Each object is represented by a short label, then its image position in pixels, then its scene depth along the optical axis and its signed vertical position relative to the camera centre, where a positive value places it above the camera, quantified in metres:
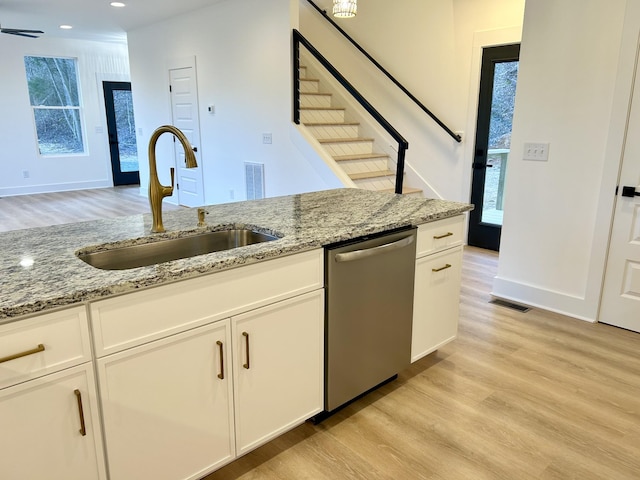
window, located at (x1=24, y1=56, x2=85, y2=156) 8.02 +0.46
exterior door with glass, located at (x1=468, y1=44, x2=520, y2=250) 4.49 -0.09
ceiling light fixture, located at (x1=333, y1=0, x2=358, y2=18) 3.58 +0.94
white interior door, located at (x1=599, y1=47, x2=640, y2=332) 2.91 -0.74
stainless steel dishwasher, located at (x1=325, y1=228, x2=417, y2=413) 1.93 -0.79
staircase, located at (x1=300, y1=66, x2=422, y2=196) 4.98 -0.12
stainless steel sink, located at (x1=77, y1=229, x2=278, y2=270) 1.74 -0.47
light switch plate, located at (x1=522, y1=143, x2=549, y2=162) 3.28 -0.13
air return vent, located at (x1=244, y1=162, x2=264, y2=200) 5.51 -0.57
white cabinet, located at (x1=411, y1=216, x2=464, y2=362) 2.34 -0.79
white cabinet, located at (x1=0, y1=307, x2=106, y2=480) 1.17 -0.70
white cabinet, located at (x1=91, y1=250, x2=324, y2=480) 1.38 -0.77
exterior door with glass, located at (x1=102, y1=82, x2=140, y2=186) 8.87 -0.06
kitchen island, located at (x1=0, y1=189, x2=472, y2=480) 1.22 -0.65
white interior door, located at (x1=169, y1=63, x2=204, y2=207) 6.36 +0.10
